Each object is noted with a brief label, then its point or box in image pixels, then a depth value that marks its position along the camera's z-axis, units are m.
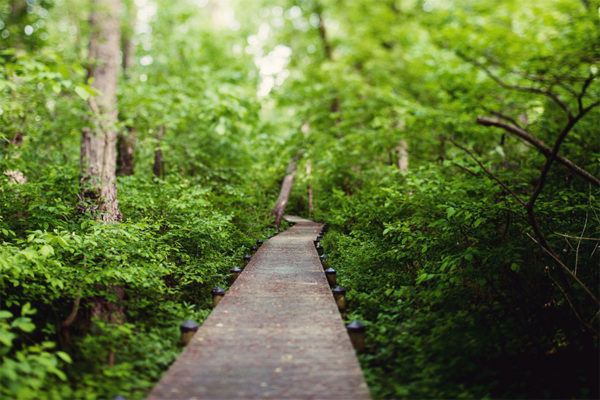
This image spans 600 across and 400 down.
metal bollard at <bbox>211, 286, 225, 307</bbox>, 5.29
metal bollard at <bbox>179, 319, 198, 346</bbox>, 3.91
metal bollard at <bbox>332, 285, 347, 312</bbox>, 5.11
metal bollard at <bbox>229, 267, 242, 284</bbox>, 6.50
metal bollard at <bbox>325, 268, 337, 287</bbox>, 6.23
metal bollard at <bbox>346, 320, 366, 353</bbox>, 3.88
